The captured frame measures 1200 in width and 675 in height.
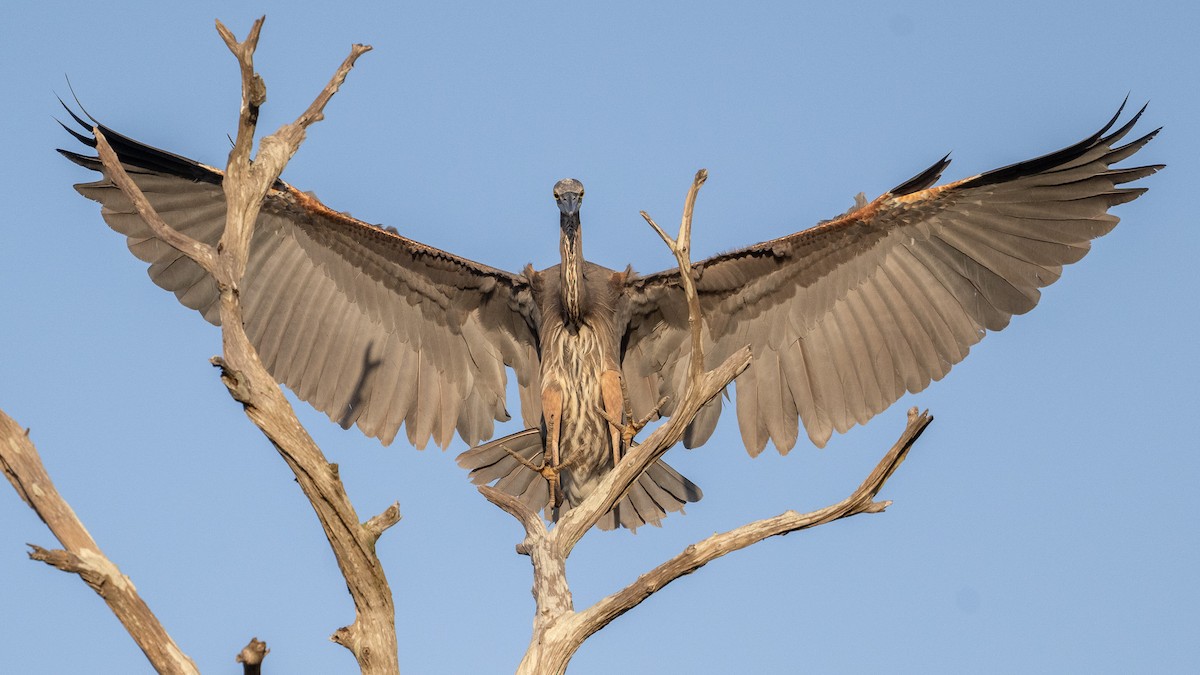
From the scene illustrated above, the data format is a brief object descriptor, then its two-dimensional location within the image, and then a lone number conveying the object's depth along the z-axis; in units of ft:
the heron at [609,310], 60.18
